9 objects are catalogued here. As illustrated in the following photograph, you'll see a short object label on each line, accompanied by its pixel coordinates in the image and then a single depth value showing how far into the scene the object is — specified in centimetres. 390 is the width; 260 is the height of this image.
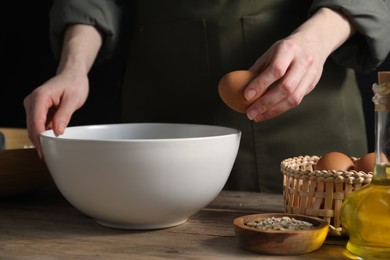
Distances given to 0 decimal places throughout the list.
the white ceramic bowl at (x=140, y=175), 100
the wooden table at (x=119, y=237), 95
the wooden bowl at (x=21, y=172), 120
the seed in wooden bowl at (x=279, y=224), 96
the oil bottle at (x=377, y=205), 91
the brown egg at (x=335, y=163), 106
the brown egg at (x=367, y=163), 105
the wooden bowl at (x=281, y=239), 93
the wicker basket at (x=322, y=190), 100
